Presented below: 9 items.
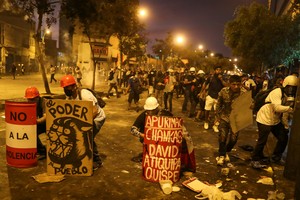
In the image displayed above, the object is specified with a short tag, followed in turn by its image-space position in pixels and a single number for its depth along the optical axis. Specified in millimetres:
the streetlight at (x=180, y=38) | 26269
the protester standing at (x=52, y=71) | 27294
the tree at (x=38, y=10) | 15852
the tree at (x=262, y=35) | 24406
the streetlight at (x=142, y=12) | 21275
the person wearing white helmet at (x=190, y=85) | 12258
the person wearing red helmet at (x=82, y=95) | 5273
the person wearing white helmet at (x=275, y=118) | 5926
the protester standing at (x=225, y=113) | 6219
